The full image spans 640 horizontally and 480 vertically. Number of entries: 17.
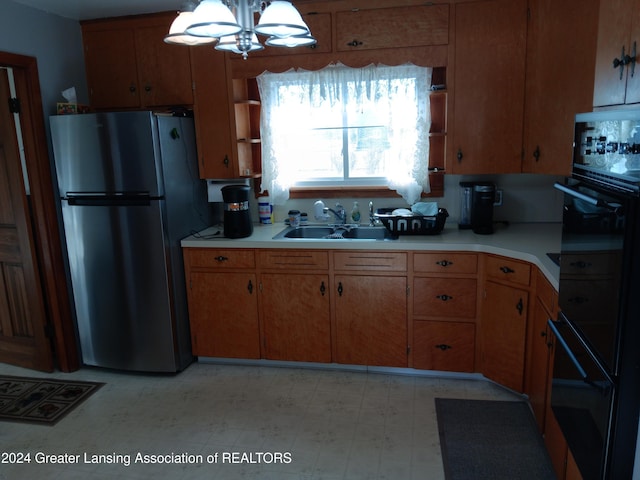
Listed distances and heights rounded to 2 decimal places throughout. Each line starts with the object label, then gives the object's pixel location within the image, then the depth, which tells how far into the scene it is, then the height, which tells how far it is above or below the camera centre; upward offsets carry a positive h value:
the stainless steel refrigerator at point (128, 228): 2.87 -0.47
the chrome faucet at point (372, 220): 3.30 -0.52
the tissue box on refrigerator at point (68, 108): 2.98 +0.27
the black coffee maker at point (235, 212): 3.09 -0.40
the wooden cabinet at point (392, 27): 2.82 +0.66
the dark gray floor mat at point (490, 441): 2.19 -1.46
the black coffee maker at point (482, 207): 2.94 -0.41
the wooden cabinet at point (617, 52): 1.45 +0.26
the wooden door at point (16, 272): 3.02 -0.76
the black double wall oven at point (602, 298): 1.27 -0.47
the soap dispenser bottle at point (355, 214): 3.38 -0.48
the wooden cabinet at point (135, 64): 3.16 +0.56
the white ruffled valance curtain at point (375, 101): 3.16 +0.26
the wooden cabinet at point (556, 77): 2.17 +0.28
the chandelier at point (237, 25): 1.53 +0.40
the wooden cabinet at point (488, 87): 2.75 +0.29
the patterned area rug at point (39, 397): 2.76 -1.44
